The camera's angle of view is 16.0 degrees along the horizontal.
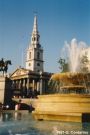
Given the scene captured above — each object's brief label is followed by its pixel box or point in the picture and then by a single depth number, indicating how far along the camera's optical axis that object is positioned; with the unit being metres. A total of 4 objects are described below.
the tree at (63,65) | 67.94
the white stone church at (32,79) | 76.00
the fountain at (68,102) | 21.03
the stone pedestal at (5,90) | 62.90
